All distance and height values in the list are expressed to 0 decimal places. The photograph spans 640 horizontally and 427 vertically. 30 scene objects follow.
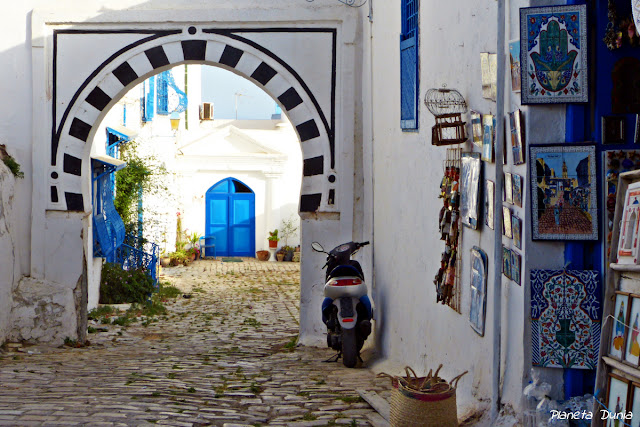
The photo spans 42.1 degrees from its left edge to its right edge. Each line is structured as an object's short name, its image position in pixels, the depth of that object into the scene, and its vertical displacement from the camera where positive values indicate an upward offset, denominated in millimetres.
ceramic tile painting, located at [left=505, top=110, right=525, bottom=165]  4000 +432
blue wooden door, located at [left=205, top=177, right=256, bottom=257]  22016 -23
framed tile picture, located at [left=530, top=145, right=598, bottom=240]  3873 +154
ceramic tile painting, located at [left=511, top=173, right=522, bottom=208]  4062 +175
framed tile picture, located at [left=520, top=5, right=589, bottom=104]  3881 +808
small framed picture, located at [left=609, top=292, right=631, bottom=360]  3156 -384
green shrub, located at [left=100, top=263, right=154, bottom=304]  12422 -971
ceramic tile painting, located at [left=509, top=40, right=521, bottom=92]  4031 +793
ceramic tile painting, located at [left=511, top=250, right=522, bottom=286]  4074 -204
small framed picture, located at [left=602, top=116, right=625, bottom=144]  3871 +443
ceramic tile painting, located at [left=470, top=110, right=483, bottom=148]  4785 +568
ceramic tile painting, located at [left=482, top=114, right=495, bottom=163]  4531 +487
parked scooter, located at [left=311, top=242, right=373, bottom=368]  7613 -821
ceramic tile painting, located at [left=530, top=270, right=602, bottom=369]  3900 -452
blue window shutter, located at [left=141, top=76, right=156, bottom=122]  17422 +2631
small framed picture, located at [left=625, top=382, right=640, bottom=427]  2994 -643
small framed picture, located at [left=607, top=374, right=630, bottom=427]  3083 -640
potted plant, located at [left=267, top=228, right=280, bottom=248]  21312 -404
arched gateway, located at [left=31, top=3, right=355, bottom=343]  9047 +1518
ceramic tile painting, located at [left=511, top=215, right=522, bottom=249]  4051 -27
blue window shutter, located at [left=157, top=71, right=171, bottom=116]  18812 +2937
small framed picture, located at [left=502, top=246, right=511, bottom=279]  4238 -192
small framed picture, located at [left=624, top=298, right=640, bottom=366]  3043 -414
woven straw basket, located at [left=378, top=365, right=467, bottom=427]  4395 -967
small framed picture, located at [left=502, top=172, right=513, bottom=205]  4203 +185
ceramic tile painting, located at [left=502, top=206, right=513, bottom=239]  4219 +13
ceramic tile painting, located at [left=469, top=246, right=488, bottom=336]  4645 -371
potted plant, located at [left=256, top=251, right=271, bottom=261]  21281 -815
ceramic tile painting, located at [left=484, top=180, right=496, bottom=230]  4504 +127
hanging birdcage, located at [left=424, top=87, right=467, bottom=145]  5168 +690
